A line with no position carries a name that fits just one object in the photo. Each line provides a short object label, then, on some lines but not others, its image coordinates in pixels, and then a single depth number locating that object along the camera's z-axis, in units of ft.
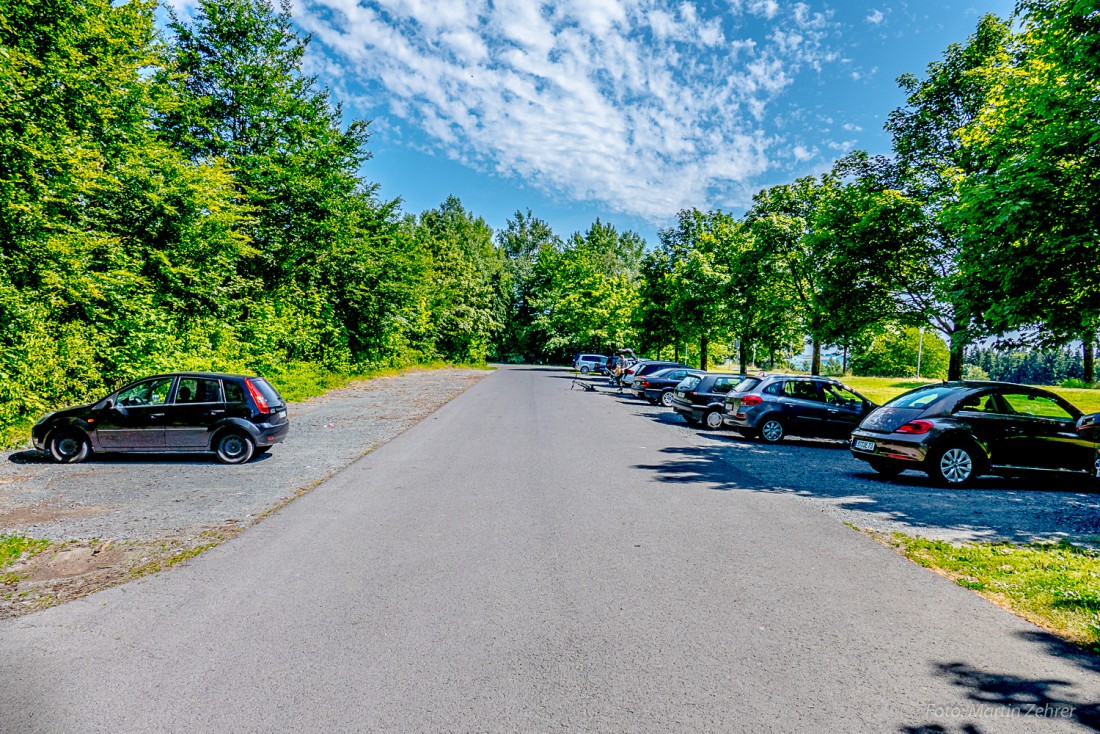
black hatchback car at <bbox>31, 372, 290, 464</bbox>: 31.83
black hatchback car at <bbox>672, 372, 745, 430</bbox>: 55.26
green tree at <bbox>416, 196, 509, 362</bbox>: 193.57
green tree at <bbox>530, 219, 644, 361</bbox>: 198.59
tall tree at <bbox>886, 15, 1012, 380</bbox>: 58.88
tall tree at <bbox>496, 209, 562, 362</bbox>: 262.67
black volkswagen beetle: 29.48
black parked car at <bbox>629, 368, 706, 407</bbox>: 79.51
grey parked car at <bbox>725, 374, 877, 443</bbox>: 45.06
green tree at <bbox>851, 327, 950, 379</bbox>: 271.08
